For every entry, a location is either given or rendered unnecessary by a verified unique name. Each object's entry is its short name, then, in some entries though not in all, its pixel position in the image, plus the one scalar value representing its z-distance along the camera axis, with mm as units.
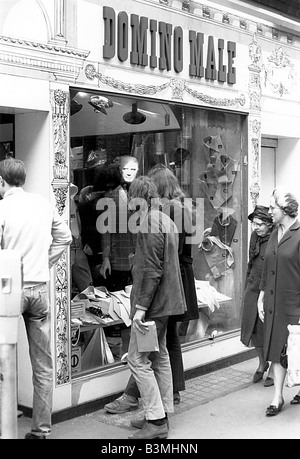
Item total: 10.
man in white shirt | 4859
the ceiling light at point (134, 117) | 6828
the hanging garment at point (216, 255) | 8062
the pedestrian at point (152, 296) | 5289
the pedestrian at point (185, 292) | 6105
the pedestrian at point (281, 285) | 6008
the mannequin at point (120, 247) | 6875
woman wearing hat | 7020
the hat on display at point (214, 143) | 7910
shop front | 5801
